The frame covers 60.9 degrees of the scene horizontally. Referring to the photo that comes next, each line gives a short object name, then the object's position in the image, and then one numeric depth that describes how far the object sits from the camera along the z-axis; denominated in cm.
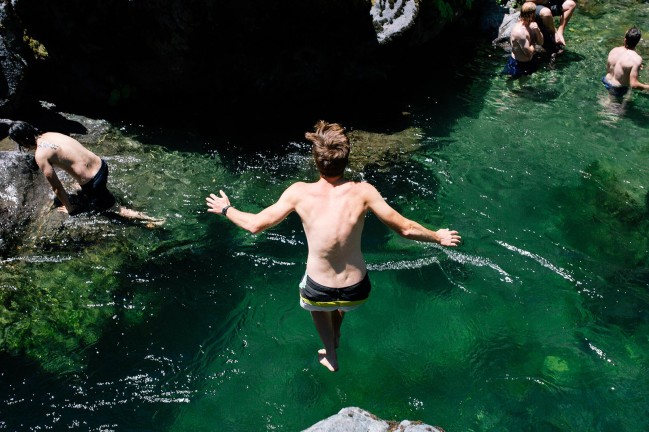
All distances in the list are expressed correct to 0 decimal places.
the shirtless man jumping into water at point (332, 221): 430
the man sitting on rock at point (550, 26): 1246
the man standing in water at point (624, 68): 1038
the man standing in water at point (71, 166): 684
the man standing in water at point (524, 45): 1132
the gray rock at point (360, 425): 420
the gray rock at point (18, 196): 714
